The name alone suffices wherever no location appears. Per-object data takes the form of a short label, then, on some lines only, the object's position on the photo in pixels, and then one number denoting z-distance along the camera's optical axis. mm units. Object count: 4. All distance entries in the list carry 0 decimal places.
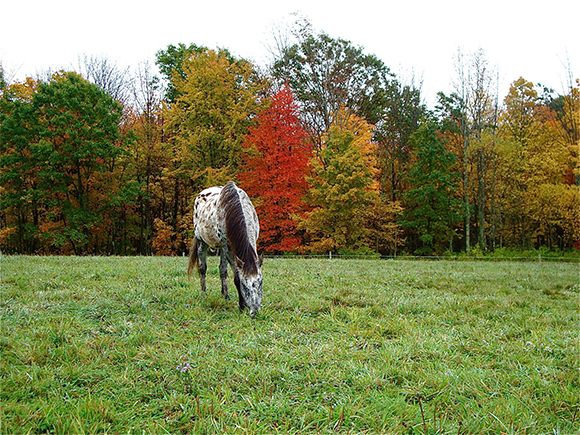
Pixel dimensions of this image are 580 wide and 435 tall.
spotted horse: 4797
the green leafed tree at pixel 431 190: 24094
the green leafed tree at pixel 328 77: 22688
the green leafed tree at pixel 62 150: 19469
